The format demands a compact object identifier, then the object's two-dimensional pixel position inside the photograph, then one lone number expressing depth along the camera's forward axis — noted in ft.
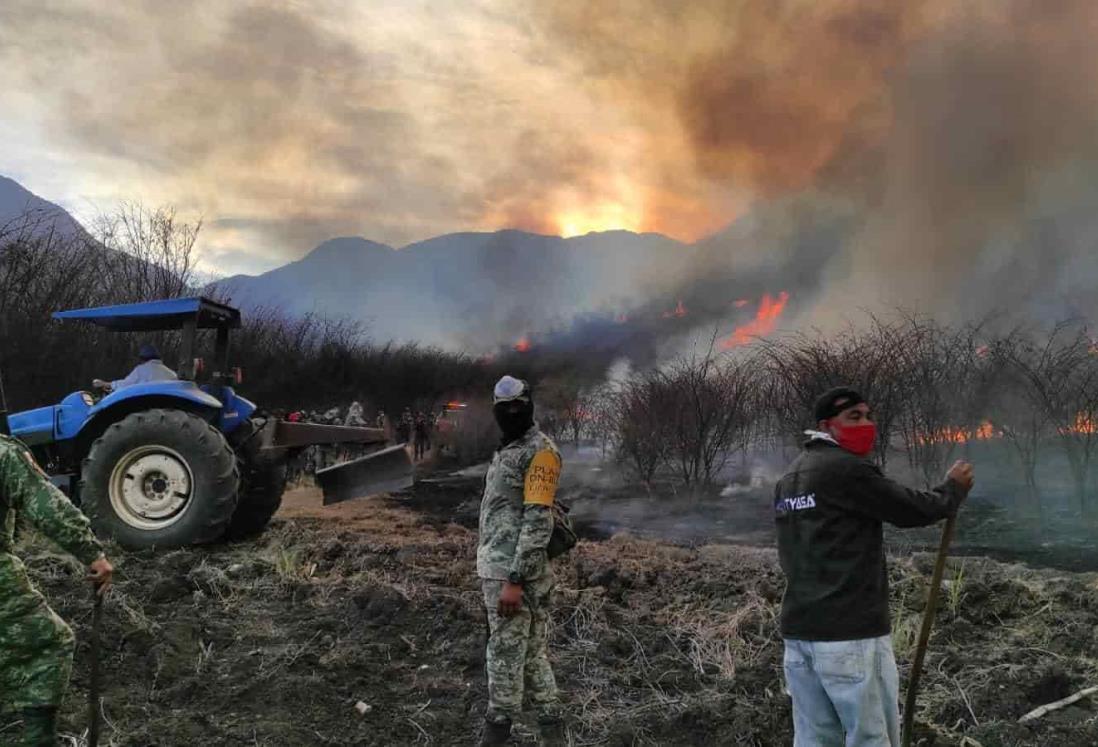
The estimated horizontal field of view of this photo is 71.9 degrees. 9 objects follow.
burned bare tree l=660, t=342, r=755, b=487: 39.50
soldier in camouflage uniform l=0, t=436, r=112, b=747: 9.05
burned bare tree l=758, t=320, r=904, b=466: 31.83
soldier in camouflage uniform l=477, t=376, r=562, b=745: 11.02
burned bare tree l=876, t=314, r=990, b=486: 32.01
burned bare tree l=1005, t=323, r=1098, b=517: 29.14
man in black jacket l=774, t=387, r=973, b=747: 8.18
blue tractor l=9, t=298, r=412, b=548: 19.27
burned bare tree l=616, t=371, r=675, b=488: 41.24
